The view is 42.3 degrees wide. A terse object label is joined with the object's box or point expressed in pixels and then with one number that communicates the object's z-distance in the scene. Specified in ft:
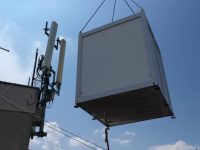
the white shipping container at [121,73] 16.26
